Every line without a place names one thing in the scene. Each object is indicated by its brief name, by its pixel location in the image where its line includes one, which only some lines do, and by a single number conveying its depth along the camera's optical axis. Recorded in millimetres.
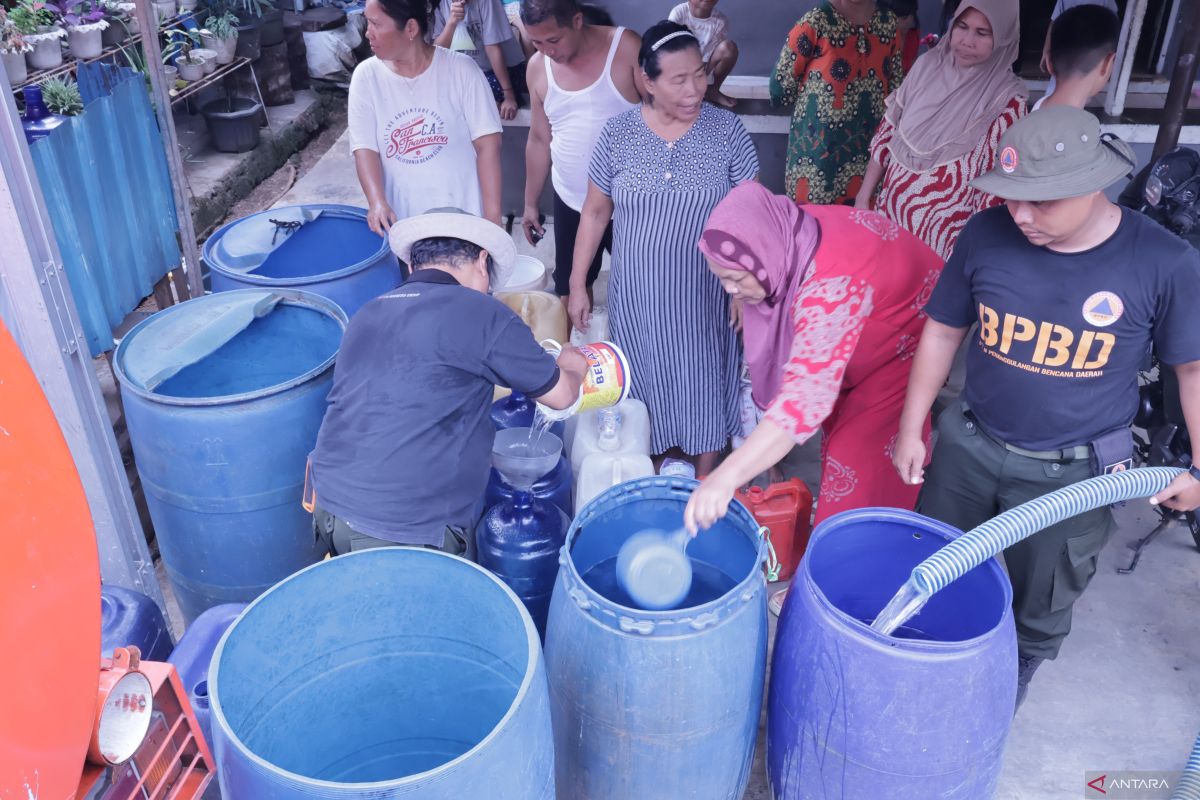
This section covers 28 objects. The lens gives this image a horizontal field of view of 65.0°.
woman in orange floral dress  3879
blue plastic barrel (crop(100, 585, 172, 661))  2141
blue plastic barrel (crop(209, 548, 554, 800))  1591
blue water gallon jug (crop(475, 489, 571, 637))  2578
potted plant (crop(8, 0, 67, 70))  4242
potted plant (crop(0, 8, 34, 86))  4012
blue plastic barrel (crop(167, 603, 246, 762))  2111
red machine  1117
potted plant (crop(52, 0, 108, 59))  4551
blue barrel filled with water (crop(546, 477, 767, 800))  1807
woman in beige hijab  3281
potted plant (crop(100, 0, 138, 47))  4945
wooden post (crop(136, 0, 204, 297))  3215
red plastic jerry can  2887
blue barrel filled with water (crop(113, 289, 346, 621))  2330
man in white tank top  3279
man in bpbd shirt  1945
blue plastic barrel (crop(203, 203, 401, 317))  2852
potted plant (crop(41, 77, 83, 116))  3480
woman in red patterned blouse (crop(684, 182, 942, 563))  2074
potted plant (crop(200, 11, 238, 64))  6383
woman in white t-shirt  3350
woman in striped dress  2830
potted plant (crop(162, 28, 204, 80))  6035
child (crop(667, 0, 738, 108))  4426
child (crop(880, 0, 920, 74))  3996
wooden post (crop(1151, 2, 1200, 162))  3406
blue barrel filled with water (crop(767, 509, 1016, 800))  1787
